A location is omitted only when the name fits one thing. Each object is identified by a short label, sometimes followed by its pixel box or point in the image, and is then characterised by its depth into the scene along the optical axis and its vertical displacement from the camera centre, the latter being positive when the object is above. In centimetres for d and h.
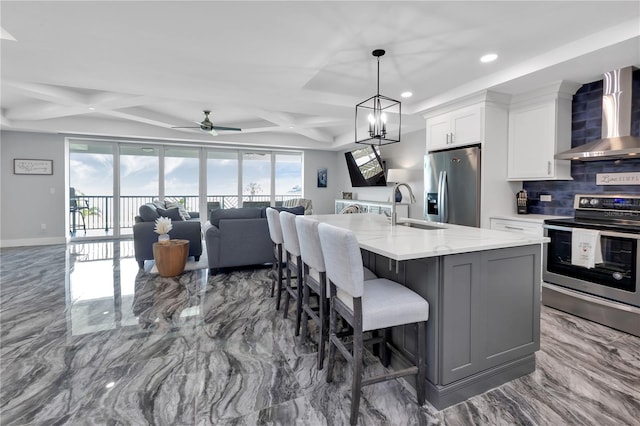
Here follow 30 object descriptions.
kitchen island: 169 -55
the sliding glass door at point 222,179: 825 +69
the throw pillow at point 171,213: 513 -14
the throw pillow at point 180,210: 553 -9
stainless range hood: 281 +78
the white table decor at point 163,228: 420 -31
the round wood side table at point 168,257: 414 -69
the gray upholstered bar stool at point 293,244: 248 -31
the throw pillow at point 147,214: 479 -14
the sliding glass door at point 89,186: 725 +43
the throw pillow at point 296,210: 467 -7
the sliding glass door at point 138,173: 750 +76
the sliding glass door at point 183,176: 784 +72
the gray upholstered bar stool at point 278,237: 301 -31
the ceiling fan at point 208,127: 548 +139
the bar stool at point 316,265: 198 -38
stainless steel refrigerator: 377 +26
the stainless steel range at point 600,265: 256 -52
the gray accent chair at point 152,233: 460 -43
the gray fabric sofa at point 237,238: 428 -46
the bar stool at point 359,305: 155 -52
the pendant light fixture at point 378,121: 295 +142
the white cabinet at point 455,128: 376 +101
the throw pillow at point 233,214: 440 -13
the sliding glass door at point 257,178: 862 +77
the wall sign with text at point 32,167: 643 +78
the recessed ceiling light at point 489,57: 295 +142
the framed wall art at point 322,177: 910 +83
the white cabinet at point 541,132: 333 +83
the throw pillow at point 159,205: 571 -1
